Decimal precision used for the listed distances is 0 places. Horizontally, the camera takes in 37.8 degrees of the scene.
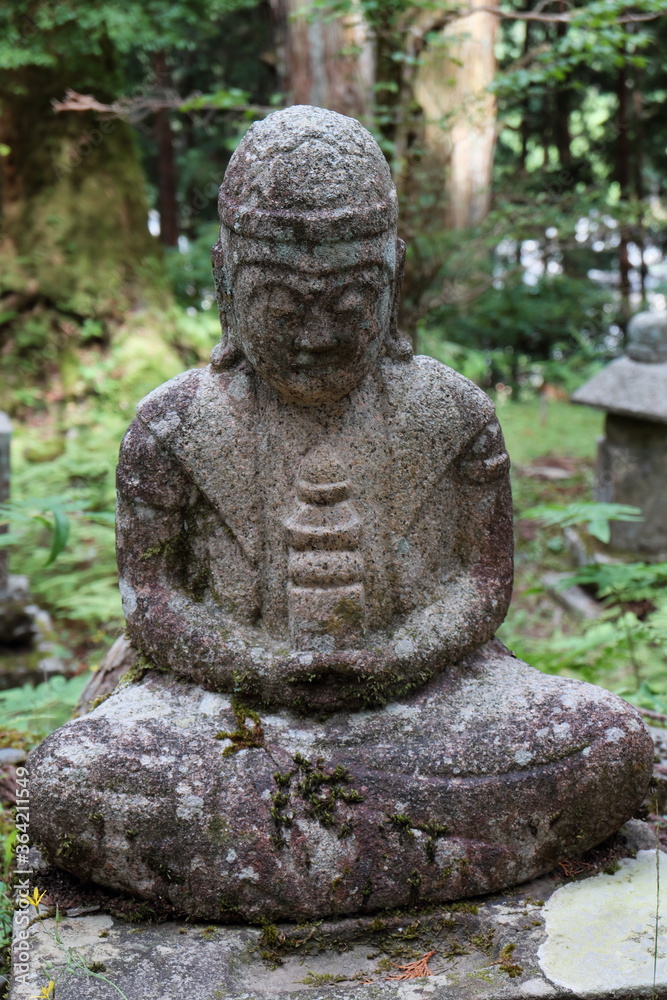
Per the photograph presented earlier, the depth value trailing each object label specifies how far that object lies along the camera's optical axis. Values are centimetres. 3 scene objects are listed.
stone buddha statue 254
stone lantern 717
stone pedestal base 228
